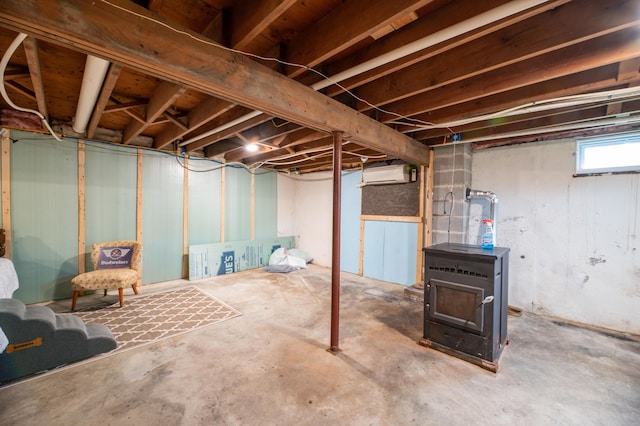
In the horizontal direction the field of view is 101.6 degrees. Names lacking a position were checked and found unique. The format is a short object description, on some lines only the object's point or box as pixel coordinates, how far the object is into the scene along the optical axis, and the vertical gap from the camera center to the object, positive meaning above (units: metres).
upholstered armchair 3.11 -0.85
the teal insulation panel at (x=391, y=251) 4.27 -0.75
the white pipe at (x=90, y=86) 1.78 +0.94
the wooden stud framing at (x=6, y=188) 3.07 +0.18
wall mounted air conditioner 4.22 +0.57
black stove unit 2.10 -0.79
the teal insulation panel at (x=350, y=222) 5.16 -0.28
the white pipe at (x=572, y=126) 2.41 +0.84
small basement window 2.68 +0.62
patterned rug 2.54 -1.26
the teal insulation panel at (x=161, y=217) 4.16 -0.20
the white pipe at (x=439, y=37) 1.28 +0.99
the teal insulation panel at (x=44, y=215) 3.19 -0.15
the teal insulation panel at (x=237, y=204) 5.13 +0.04
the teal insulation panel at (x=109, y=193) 3.69 +0.17
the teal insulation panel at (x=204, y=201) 4.65 +0.09
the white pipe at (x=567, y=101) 1.90 +0.88
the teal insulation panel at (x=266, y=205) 5.62 +0.03
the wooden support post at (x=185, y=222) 4.54 -0.29
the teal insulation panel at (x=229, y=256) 4.52 -0.96
